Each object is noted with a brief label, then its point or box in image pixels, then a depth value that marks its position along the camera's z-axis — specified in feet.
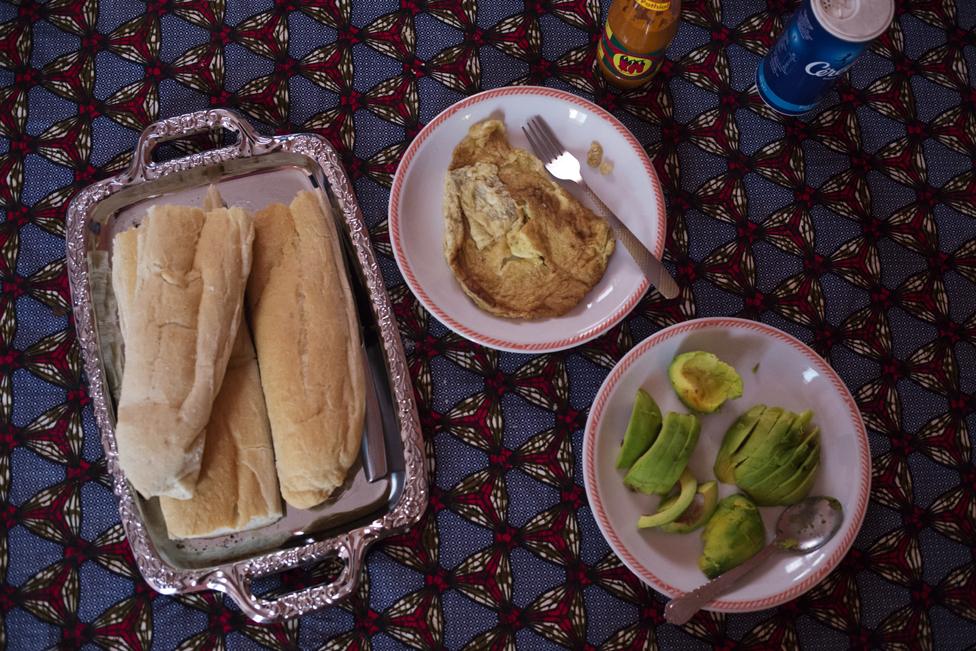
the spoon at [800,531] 4.00
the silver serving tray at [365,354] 3.95
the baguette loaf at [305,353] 3.88
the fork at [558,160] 4.34
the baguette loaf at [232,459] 3.81
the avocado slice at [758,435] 4.12
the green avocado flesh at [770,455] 4.03
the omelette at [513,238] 4.30
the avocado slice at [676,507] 3.97
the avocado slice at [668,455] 4.00
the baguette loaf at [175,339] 3.66
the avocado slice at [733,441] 4.17
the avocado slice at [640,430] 4.07
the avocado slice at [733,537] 3.97
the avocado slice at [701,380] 4.12
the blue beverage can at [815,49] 3.96
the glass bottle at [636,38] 4.17
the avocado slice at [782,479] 4.02
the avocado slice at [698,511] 4.07
